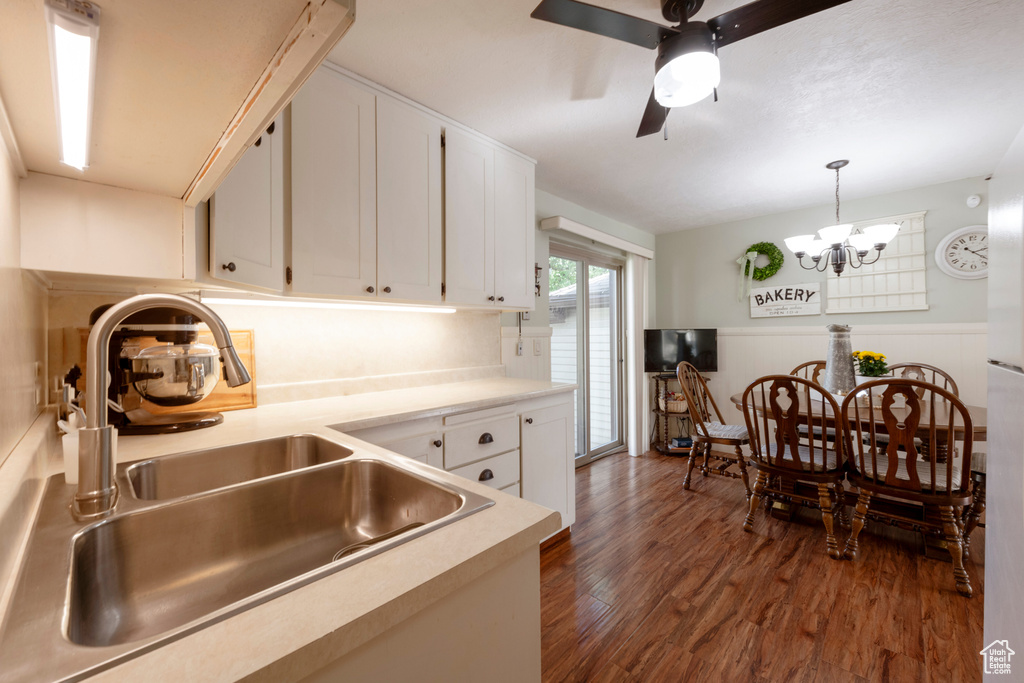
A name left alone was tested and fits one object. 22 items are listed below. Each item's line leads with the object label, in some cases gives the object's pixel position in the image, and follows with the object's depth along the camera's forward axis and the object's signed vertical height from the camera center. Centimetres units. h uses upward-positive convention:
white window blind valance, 335 +93
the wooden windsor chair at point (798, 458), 231 -69
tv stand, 434 -83
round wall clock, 321 +65
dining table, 216 -50
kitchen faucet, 72 -15
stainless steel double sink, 47 -34
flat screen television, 433 -9
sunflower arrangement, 283 -18
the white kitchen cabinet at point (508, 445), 180 -50
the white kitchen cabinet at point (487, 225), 231 +69
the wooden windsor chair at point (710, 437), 310 -72
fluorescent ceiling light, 48 +38
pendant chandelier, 265 +65
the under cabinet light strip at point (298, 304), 180 +19
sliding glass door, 386 +1
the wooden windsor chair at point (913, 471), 198 -68
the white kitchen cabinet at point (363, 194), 172 +67
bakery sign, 398 +37
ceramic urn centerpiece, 262 -14
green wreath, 411 +78
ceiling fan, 132 +102
